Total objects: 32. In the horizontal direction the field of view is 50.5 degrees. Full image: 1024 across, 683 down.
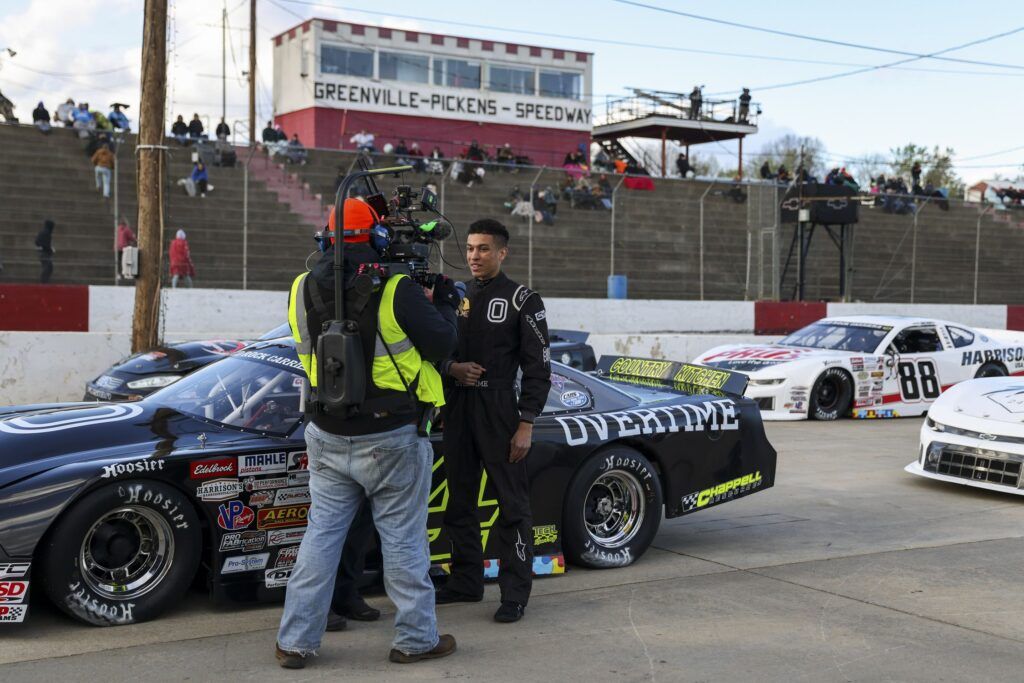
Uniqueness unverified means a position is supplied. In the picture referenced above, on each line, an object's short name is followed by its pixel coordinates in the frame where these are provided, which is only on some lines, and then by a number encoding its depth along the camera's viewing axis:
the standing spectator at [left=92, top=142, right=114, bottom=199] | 20.09
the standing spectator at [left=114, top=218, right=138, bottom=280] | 18.00
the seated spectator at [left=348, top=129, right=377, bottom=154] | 29.81
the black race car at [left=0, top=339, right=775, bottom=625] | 4.42
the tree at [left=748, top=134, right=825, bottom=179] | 59.67
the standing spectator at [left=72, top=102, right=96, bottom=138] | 23.53
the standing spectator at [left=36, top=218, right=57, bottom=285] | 18.06
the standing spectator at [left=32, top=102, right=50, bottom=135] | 22.16
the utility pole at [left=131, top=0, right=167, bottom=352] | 12.20
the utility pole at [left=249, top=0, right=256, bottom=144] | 39.12
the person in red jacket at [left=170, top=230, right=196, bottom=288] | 17.95
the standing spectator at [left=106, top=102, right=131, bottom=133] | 24.86
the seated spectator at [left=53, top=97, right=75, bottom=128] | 24.02
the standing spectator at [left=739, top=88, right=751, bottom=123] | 43.05
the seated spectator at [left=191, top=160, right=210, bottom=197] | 21.17
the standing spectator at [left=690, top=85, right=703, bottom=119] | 42.66
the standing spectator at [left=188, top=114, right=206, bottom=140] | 25.35
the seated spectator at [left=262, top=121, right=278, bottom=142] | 27.67
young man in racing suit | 4.88
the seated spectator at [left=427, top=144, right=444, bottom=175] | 21.20
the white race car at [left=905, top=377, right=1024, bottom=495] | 7.94
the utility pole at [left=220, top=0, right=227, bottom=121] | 45.39
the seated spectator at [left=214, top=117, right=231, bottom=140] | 29.23
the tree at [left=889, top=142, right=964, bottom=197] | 68.69
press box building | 38.41
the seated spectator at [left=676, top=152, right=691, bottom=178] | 32.25
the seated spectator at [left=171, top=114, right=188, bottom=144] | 25.31
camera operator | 4.10
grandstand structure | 19.66
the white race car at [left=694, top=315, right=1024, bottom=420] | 12.91
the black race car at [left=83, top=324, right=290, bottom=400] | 10.58
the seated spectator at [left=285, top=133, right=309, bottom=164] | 21.64
